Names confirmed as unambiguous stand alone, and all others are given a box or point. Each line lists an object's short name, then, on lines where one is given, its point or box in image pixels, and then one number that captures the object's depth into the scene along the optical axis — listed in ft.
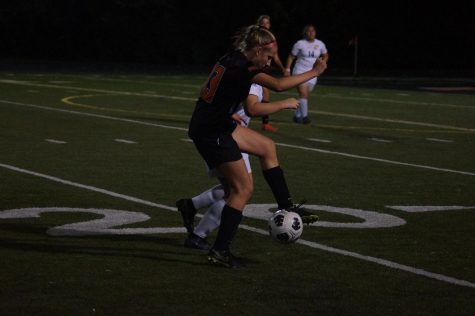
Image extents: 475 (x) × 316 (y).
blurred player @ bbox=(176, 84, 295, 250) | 58.23
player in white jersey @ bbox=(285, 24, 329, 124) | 156.25
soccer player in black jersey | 55.93
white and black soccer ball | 58.08
